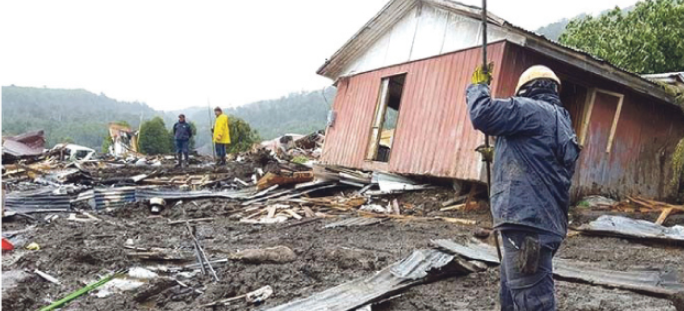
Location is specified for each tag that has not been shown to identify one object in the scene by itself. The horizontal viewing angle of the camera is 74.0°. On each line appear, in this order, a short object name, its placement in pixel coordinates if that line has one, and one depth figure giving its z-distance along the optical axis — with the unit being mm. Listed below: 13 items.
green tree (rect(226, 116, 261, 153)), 33625
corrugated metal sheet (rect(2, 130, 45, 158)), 19625
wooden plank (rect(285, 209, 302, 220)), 8335
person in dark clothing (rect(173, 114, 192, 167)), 15531
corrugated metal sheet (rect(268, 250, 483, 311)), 3562
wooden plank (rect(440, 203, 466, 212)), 8284
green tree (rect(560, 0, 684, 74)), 15141
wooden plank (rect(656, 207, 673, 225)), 7180
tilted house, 8000
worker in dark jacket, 2816
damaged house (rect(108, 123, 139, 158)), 33312
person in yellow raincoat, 15141
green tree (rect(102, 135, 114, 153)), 37125
